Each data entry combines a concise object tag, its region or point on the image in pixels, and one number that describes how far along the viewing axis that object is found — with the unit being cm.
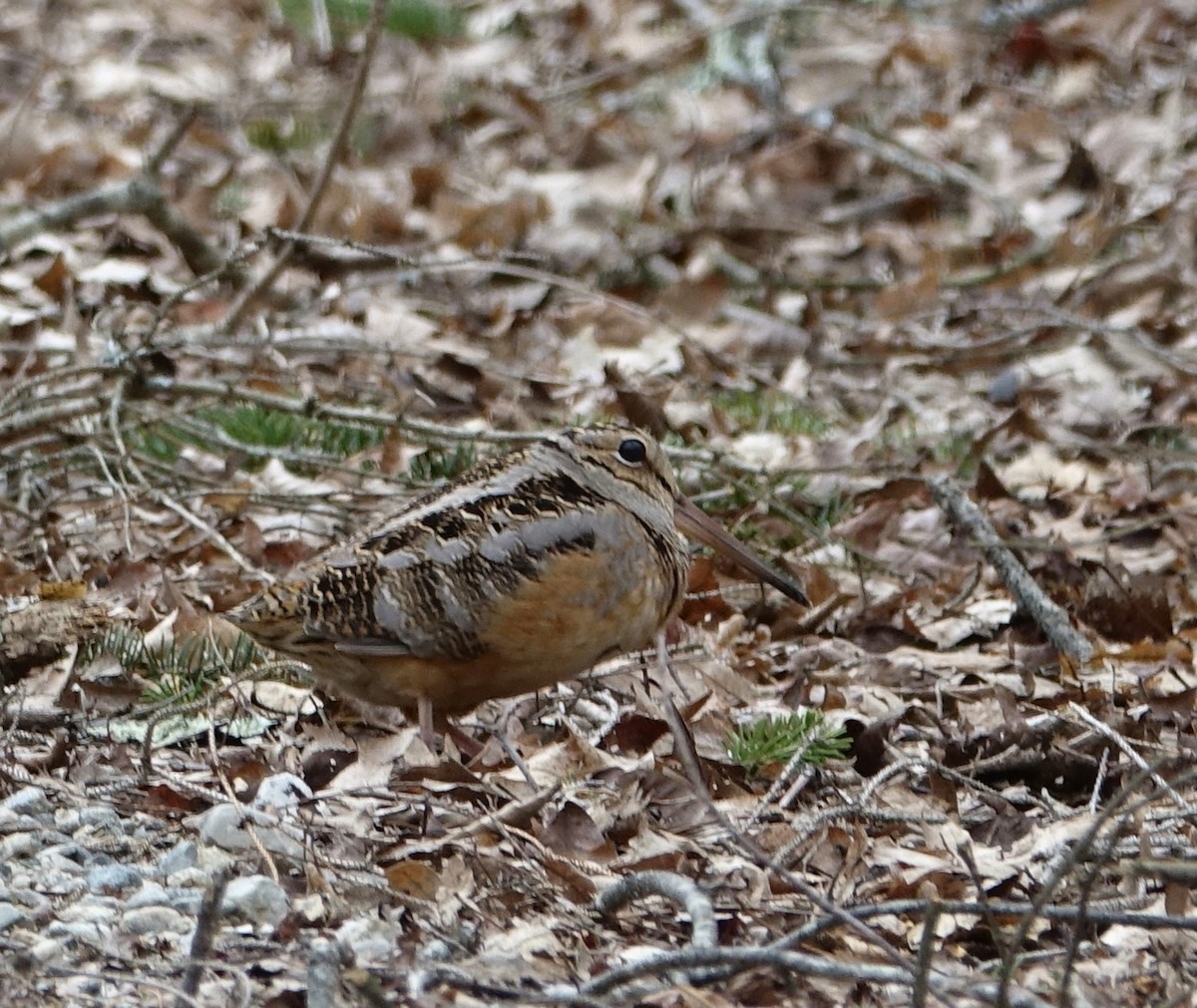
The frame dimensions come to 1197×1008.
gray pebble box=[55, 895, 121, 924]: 639
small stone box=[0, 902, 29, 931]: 626
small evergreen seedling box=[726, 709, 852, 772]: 811
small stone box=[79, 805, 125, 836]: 715
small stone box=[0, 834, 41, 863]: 688
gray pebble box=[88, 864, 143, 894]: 665
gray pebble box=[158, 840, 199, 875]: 678
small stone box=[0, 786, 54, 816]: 720
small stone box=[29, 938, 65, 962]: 606
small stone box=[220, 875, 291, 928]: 641
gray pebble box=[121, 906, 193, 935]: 632
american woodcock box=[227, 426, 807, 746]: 754
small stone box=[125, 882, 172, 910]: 646
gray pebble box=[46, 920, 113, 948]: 620
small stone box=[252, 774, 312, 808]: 733
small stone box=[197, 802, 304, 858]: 695
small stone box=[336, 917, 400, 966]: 620
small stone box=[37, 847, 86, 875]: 677
